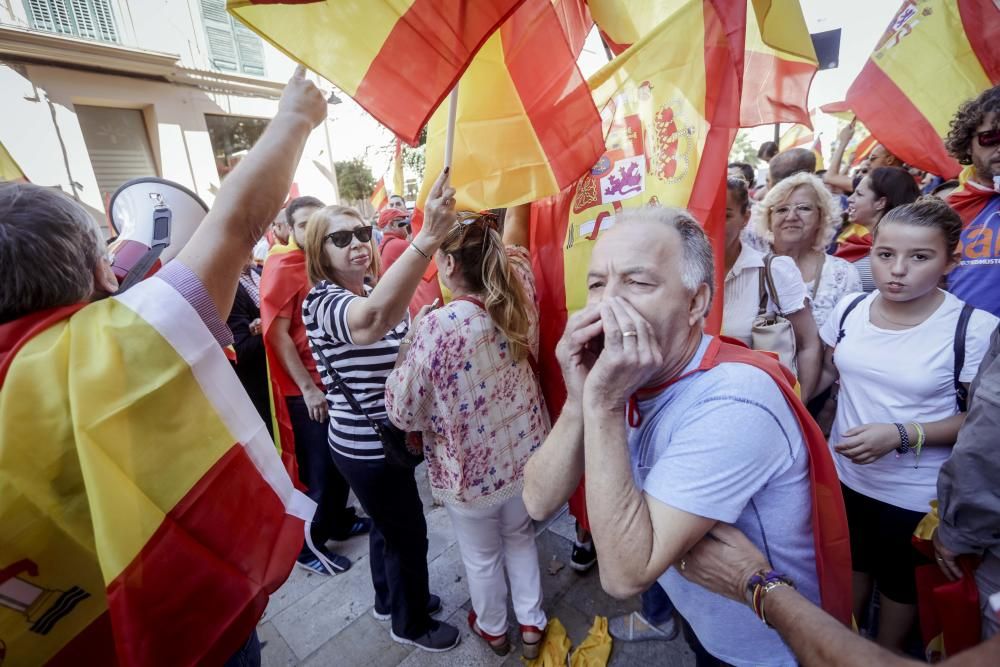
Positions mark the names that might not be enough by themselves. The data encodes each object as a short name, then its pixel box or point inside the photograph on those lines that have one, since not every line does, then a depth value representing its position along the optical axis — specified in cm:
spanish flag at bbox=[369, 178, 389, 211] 672
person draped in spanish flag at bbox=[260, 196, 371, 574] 283
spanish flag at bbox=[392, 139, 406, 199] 344
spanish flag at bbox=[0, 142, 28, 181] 145
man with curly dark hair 212
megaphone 129
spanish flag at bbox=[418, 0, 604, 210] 191
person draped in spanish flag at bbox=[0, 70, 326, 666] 89
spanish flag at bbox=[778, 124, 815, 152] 684
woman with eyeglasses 254
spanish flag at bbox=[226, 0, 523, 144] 136
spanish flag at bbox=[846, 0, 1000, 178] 267
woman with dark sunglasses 211
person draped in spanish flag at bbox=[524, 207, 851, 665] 100
